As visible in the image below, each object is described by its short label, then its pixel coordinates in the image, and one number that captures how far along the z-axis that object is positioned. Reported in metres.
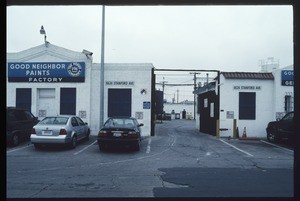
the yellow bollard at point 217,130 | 18.35
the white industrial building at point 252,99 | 19.28
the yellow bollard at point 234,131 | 18.39
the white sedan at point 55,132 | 12.57
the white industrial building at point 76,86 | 18.95
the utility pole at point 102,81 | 17.17
